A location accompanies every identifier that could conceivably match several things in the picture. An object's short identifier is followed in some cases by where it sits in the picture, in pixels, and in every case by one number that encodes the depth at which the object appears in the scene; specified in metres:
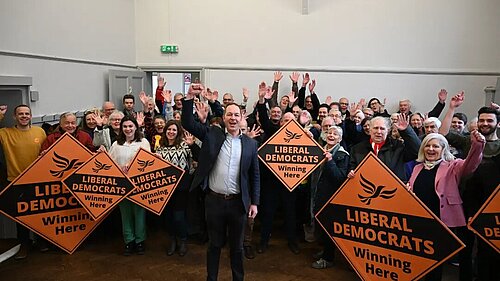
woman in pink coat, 2.83
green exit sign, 7.71
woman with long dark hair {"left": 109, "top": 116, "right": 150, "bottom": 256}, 3.78
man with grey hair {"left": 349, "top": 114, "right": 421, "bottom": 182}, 3.04
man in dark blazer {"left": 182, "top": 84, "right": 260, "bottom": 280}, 2.93
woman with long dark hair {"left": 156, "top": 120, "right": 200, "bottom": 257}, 3.88
